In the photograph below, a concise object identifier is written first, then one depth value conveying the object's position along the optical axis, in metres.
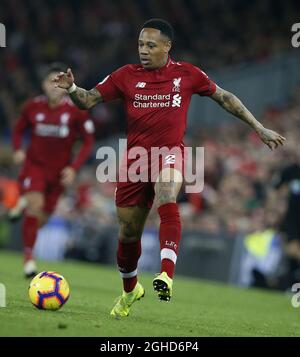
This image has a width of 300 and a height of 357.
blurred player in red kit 27.80
